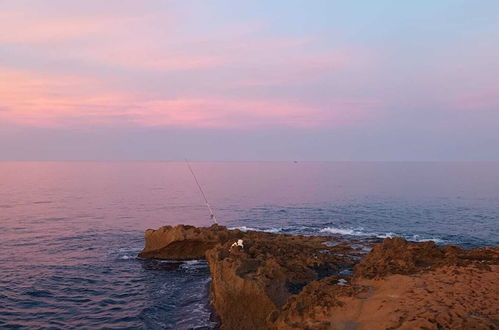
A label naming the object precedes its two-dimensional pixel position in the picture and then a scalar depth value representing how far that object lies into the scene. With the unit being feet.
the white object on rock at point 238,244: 69.16
